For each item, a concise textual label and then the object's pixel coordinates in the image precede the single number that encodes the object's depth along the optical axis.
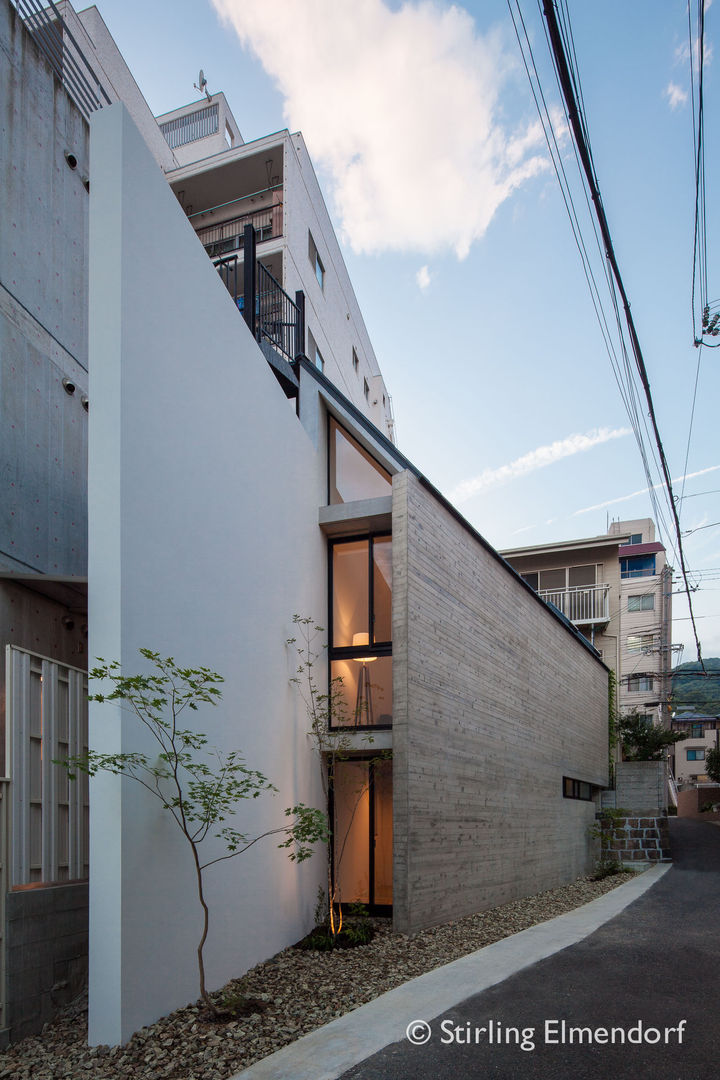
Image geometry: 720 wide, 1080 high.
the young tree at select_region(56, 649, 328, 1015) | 4.74
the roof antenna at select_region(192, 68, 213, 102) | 20.30
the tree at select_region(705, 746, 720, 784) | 30.04
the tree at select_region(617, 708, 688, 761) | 22.28
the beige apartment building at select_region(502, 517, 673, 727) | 24.22
